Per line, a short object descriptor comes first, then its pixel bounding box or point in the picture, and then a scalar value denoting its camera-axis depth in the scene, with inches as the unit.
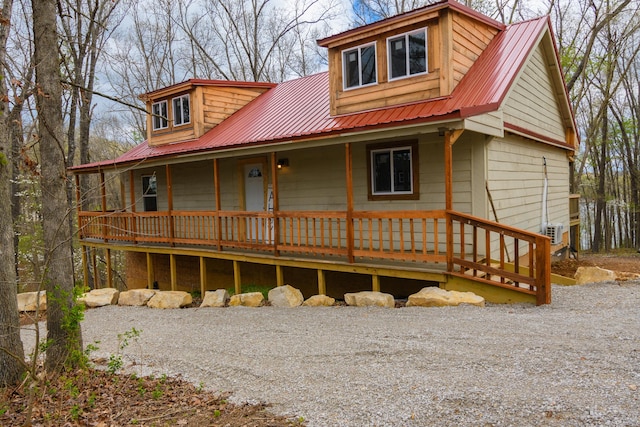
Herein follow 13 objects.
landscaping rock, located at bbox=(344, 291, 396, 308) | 318.0
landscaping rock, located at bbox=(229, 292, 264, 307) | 377.7
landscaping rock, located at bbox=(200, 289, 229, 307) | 399.1
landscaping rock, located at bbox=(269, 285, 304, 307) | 358.3
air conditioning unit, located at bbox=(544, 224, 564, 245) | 458.3
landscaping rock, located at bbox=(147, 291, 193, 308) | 415.2
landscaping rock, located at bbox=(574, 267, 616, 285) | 349.1
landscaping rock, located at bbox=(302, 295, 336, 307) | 350.6
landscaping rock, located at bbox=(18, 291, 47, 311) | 453.4
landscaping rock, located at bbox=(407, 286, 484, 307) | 291.1
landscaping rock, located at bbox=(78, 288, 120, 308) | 446.3
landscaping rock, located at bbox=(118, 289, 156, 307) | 435.8
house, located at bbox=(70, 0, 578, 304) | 323.9
